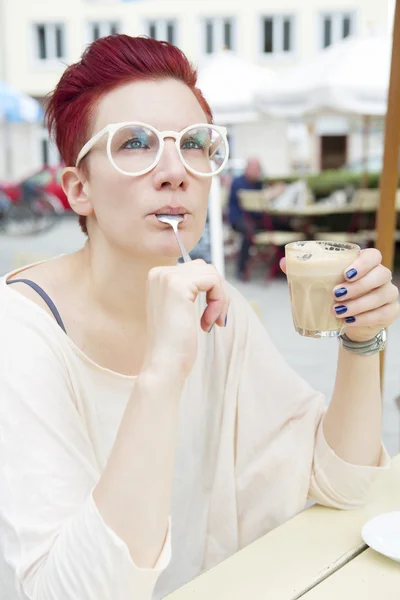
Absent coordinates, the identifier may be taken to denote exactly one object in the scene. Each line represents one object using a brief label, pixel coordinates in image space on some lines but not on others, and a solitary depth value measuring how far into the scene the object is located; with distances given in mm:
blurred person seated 9234
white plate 1187
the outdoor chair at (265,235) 8820
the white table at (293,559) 1116
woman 1000
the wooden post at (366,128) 9988
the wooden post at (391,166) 2254
